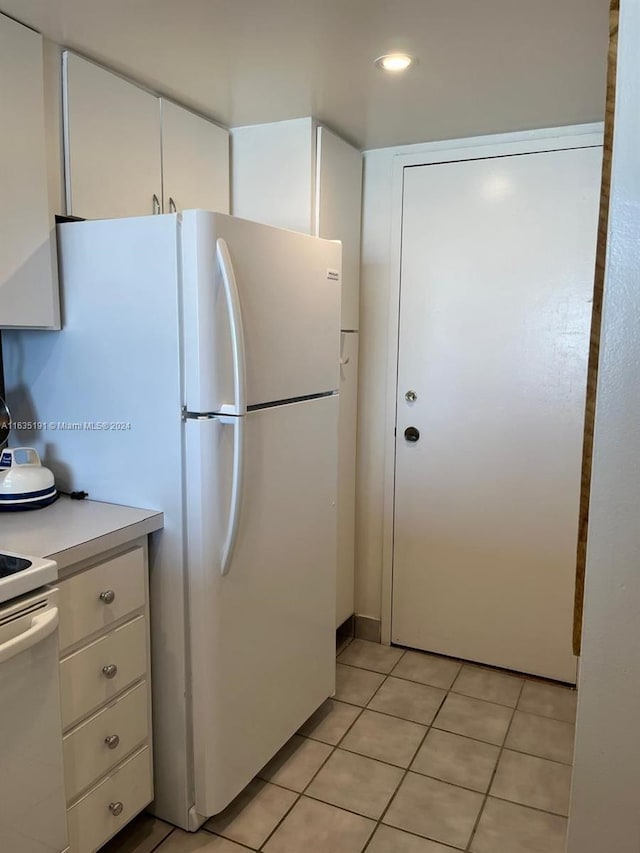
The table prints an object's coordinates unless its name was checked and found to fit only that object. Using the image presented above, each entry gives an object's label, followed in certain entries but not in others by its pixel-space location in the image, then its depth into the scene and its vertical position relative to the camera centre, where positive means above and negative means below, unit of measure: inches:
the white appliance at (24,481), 70.6 -15.3
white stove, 51.9 -18.8
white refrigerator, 67.7 -9.7
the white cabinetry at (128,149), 74.4 +23.6
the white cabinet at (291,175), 97.1 +24.8
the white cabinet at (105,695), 62.1 -35.0
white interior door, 102.0 -8.7
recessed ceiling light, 74.5 +31.9
